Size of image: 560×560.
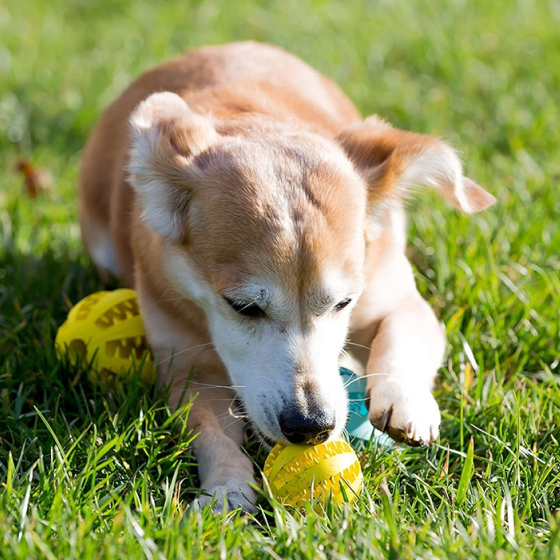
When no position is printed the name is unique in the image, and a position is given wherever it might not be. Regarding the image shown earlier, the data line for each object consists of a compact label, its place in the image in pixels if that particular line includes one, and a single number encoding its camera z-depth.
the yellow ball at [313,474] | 2.60
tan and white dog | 2.72
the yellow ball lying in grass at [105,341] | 3.26
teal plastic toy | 2.99
